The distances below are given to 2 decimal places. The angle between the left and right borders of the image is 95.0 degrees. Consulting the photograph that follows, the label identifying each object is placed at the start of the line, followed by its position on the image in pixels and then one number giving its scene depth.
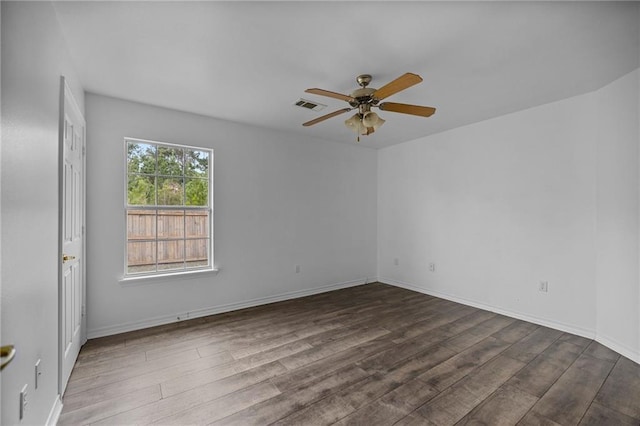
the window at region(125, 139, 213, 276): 3.37
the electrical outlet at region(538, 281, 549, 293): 3.43
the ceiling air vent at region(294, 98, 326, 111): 3.31
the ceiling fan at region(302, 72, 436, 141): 2.43
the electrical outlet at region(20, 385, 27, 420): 1.35
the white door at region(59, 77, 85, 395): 2.04
